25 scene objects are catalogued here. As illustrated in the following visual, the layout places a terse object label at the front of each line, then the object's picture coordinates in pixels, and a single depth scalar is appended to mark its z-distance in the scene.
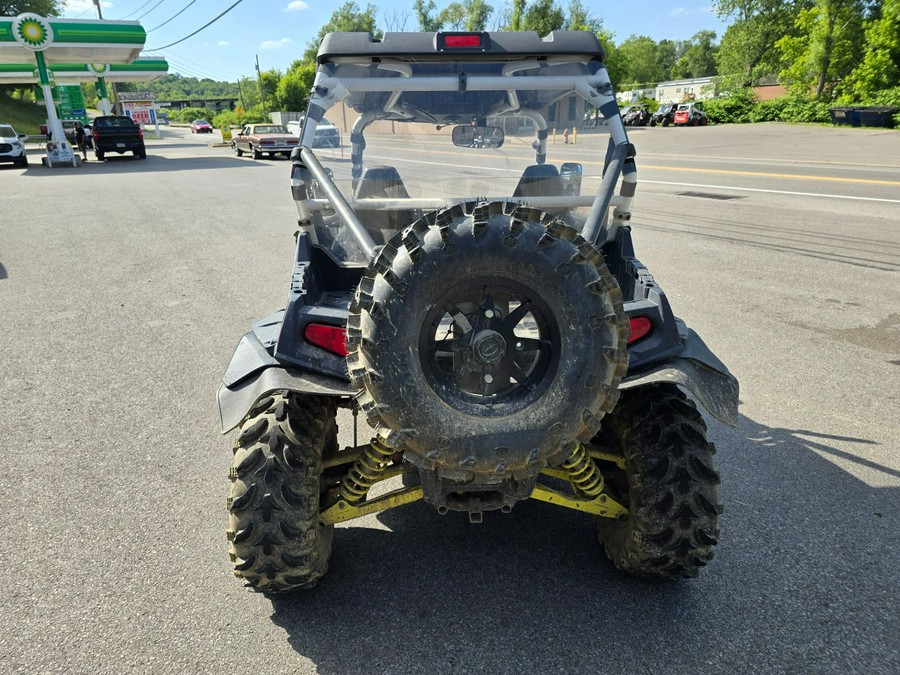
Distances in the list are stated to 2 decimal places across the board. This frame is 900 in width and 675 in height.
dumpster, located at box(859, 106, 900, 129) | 33.38
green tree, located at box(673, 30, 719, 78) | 113.69
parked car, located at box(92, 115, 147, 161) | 29.72
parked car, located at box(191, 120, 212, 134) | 73.56
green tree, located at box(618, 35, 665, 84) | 113.69
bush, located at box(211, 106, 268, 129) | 64.44
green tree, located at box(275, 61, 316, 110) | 74.38
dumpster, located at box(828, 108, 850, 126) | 36.09
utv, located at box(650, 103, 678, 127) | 48.54
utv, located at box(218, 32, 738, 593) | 2.05
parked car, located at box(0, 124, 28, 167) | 27.11
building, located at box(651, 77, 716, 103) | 69.71
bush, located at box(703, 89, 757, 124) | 46.86
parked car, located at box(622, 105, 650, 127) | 49.47
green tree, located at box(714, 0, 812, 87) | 65.62
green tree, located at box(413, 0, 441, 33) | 81.56
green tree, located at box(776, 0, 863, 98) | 44.78
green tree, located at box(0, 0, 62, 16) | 61.00
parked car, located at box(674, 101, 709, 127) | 46.81
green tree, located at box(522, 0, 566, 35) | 61.84
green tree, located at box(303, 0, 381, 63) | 92.24
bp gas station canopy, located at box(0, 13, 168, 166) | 29.88
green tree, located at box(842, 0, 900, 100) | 39.03
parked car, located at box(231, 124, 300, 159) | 30.84
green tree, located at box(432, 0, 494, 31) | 74.12
